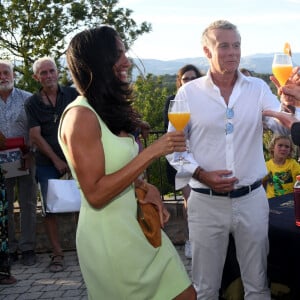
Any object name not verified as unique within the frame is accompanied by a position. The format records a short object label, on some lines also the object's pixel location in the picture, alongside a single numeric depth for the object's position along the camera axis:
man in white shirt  3.01
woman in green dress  2.05
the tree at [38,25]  16.64
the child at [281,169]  5.36
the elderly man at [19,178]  5.43
